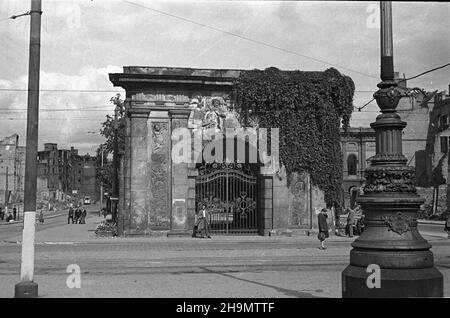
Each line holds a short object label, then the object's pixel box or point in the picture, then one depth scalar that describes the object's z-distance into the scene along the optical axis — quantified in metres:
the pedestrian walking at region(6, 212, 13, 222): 59.12
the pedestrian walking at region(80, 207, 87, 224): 48.88
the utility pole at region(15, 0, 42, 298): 9.47
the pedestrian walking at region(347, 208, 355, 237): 29.53
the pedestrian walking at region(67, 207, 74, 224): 50.62
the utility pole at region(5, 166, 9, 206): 87.51
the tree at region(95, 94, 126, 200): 39.62
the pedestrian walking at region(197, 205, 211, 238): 27.55
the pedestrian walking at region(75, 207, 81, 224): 49.38
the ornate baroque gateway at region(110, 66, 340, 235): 27.92
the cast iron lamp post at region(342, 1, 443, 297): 8.11
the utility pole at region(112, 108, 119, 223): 36.31
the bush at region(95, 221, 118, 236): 28.64
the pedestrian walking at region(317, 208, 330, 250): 21.92
